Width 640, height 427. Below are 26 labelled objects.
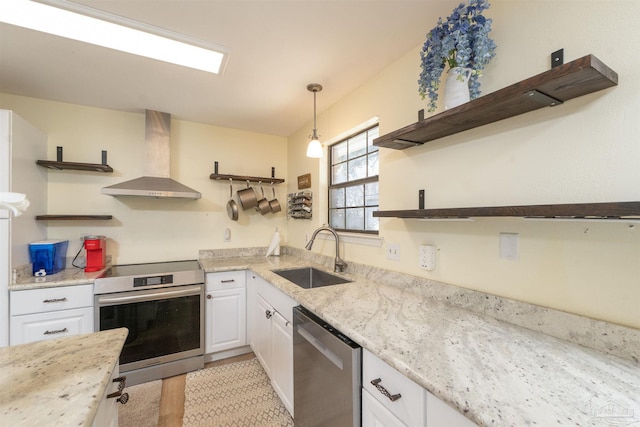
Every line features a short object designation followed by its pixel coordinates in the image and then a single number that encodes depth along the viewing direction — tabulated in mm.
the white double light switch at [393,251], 1719
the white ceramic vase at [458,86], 1154
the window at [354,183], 2102
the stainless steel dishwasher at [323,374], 1042
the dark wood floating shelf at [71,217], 2188
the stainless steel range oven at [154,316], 2025
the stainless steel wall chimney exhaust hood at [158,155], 2451
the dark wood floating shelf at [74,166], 2175
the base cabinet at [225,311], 2369
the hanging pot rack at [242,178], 2830
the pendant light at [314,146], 2018
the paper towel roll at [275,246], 3016
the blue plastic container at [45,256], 2039
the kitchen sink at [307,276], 2244
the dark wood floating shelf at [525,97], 810
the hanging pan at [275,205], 3146
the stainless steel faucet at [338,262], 2139
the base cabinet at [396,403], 738
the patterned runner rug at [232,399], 1713
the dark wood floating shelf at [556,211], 717
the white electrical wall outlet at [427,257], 1472
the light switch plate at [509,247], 1130
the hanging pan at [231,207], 2918
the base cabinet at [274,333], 1641
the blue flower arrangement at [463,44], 1106
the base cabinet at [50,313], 1824
